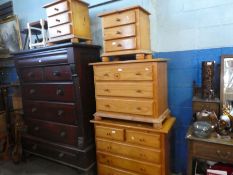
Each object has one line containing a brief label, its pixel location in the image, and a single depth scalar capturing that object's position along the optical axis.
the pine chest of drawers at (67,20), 1.91
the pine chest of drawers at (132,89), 1.62
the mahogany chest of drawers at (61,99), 1.90
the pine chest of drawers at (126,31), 1.66
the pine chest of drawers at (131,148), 1.67
